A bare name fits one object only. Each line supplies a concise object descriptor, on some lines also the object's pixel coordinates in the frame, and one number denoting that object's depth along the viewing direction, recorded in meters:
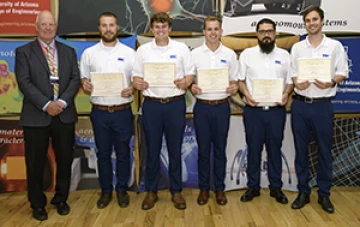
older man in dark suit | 3.22
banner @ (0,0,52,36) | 4.14
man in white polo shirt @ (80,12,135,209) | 3.54
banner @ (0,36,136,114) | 4.15
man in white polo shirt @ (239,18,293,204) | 3.55
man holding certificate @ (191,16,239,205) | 3.50
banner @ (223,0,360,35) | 4.12
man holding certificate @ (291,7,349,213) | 3.37
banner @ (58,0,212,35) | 4.20
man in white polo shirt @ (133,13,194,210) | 3.42
